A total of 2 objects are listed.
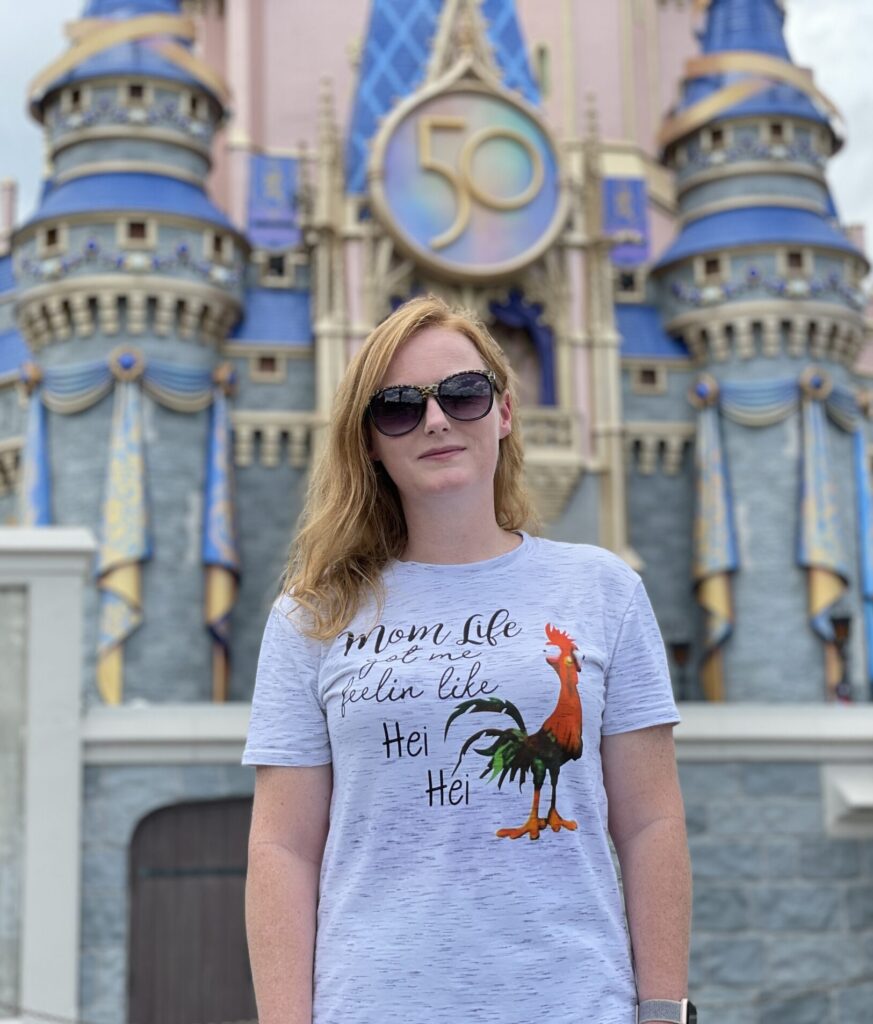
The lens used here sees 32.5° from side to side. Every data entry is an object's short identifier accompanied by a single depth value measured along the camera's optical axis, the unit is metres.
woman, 1.72
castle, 16.28
